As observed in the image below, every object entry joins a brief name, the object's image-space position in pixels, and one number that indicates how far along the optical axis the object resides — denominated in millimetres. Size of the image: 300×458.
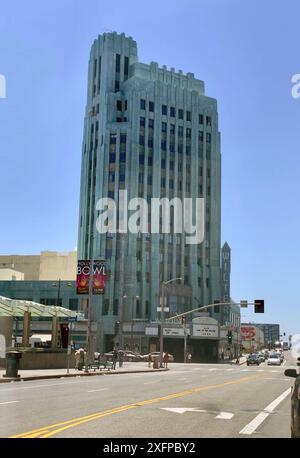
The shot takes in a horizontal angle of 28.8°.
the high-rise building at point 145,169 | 101500
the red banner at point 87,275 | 43125
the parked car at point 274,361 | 79625
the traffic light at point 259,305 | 45781
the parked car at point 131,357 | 78875
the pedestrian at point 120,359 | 56012
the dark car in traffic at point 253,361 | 79625
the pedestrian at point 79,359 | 42875
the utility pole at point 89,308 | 40484
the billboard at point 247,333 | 177412
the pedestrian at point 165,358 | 61938
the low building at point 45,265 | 124375
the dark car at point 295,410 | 8656
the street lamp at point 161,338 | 56994
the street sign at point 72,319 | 41969
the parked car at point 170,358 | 80944
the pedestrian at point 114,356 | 49959
